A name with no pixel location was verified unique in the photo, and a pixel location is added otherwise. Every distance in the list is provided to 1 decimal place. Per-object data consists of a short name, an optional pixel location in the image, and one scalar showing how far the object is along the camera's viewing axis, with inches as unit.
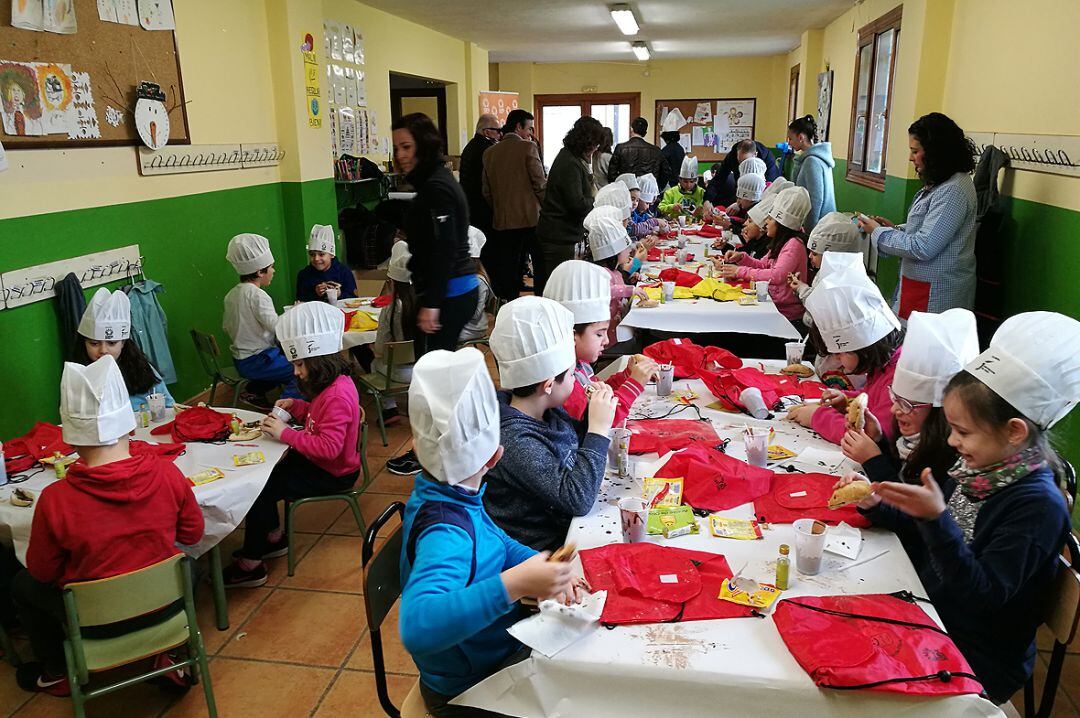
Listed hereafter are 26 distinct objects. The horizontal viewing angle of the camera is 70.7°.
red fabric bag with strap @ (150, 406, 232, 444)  120.7
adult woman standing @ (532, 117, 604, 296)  216.2
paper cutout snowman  188.9
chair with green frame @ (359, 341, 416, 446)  178.9
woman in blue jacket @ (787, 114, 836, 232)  252.4
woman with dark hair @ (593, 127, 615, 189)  399.5
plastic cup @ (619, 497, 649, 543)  76.5
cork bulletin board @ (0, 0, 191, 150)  155.1
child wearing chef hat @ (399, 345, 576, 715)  57.7
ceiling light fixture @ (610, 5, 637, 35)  353.7
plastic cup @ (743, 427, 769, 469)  93.9
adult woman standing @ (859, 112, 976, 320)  165.8
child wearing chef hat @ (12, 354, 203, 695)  90.0
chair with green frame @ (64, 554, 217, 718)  84.2
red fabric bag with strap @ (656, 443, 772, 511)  85.8
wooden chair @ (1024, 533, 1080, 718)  66.1
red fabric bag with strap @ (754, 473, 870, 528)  80.5
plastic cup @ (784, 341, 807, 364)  136.0
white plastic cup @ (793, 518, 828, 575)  70.3
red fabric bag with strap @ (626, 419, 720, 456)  100.0
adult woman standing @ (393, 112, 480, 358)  145.6
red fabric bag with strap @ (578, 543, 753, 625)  65.3
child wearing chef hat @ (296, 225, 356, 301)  215.0
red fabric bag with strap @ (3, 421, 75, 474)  112.3
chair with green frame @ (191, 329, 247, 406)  176.1
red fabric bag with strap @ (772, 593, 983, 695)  55.4
